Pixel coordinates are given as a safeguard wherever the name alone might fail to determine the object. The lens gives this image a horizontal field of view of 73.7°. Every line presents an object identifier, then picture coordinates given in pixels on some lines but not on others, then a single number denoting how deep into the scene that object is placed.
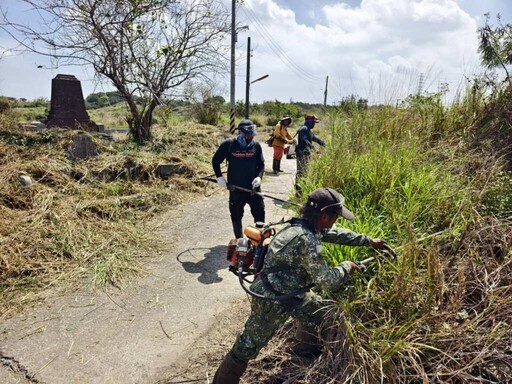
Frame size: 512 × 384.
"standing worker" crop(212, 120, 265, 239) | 4.55
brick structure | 10.42
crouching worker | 2.22
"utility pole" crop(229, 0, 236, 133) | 14.51
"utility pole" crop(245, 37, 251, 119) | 19.91
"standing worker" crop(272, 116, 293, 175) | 8.68
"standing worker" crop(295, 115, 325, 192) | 6.05
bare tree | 8.12
